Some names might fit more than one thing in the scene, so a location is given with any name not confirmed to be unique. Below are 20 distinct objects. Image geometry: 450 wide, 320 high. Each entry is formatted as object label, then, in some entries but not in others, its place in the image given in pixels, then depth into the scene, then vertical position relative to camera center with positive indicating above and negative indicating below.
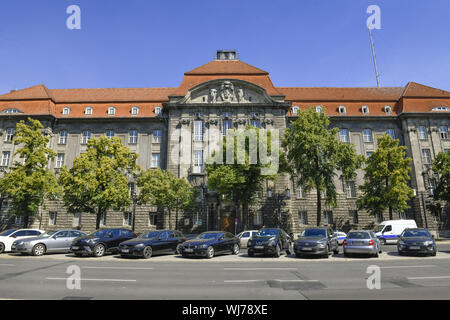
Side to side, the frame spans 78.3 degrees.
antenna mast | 46.41 +25.20
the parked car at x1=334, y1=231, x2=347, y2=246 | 24.48 -2.38
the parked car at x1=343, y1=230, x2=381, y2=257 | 14.78 -1.81
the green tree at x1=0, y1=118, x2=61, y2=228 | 24.62 +3.34
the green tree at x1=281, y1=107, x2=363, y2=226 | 25.55 +5.19
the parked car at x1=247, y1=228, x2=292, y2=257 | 15.12 -1.73
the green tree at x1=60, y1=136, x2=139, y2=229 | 23.16 +2.88
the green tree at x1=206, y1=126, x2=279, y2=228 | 24.50 +4.16
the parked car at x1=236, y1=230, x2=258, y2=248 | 20.59 -1.79
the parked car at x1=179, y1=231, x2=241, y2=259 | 14.84 -1.78
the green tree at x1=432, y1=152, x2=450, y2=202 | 28.77 +3.39
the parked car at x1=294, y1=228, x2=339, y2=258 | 14.50 -1.70
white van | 24.44 -1.74
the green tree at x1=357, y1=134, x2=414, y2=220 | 27.48 +2.99
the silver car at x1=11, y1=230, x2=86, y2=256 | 16.14 -1.61
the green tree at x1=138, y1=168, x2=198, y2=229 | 25.53 +2.13
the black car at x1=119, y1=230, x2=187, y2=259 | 14.62 -1.67
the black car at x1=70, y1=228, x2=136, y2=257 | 15.30 -1.53
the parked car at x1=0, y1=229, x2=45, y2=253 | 17.44 -1.25
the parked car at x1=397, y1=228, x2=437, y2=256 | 15.12 -1.88
